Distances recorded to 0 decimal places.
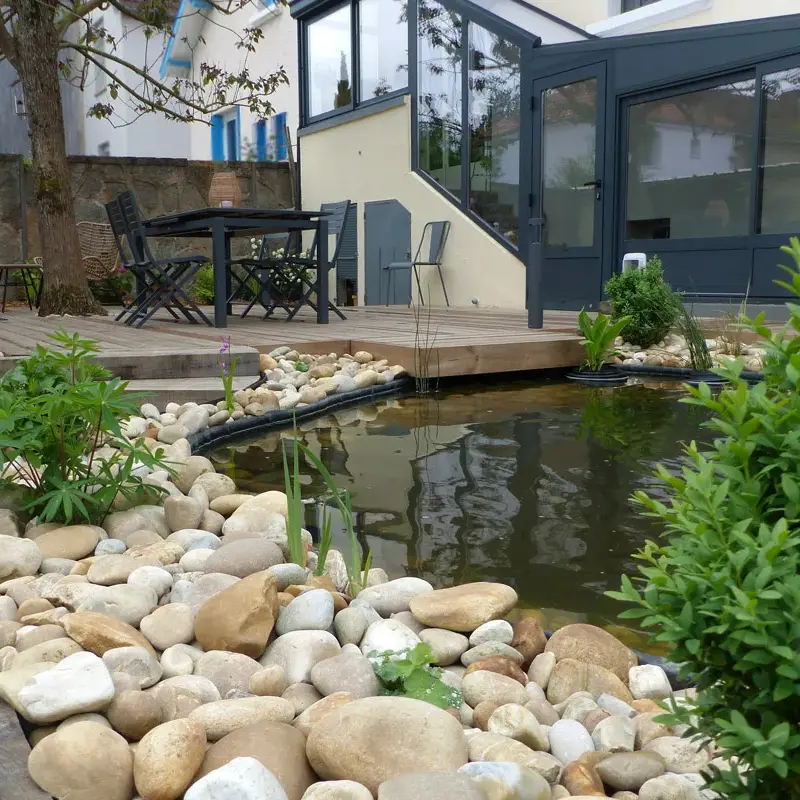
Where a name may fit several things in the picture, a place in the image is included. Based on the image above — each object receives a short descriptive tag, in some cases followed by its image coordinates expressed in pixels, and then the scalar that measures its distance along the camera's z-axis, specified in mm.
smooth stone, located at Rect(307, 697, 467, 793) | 1329
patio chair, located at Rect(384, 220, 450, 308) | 10352
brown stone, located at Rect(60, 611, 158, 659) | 1687
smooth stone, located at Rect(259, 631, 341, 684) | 1725
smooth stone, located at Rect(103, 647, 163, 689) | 1618
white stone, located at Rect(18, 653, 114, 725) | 1411
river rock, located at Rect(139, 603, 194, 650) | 1812
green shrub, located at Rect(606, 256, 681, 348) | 5922
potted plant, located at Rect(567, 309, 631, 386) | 5586
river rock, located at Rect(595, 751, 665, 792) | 1353
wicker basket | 10242
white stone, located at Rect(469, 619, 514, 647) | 1877
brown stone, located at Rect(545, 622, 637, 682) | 1784
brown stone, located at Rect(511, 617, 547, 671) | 1848
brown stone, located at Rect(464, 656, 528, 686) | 1751
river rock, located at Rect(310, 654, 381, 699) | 1619
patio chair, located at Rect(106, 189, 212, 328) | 6875
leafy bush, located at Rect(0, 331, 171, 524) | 2277
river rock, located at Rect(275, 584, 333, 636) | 1863
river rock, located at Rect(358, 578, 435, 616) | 2047
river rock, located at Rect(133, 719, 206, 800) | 1294
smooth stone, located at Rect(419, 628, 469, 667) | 1844
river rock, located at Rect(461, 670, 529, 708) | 1651
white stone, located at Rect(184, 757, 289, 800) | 1190
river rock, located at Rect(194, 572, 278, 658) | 1773
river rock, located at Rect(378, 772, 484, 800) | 1182
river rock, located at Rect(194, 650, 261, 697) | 1671
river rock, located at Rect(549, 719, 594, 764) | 1460
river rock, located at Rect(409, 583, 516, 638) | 1912
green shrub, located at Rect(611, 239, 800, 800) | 877
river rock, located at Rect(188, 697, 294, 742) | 1455
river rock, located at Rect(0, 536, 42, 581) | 2115
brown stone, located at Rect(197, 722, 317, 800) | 1336
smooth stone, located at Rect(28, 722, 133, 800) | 1287
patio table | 6742
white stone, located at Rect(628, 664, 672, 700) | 1710
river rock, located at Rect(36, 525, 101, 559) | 2268
